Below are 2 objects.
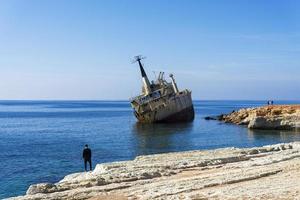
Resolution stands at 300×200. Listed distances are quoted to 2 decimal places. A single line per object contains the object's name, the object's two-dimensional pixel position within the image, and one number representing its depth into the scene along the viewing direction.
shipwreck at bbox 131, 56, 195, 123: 80.00
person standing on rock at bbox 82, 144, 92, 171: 29.05
